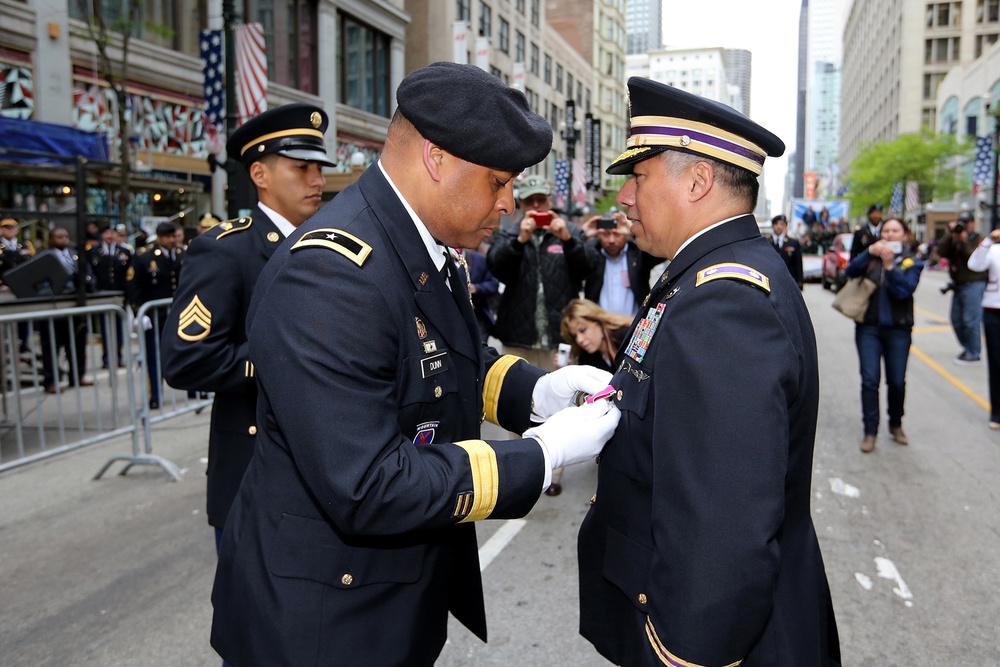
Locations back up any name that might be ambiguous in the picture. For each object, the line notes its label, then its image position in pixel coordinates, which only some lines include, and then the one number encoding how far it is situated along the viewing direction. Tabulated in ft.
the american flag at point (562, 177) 99.66
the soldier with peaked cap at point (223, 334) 9.51
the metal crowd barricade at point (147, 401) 20.57
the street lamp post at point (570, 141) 100.01
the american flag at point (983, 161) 114.83
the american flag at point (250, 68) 31.53
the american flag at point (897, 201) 178.60
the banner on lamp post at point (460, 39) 96.35
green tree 184.44
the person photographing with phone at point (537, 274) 20.66
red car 70.74
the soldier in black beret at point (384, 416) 5.02
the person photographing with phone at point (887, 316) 21.99
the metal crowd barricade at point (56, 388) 19.90
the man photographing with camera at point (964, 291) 35.99
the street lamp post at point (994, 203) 106.73
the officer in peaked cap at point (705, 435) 5.26
